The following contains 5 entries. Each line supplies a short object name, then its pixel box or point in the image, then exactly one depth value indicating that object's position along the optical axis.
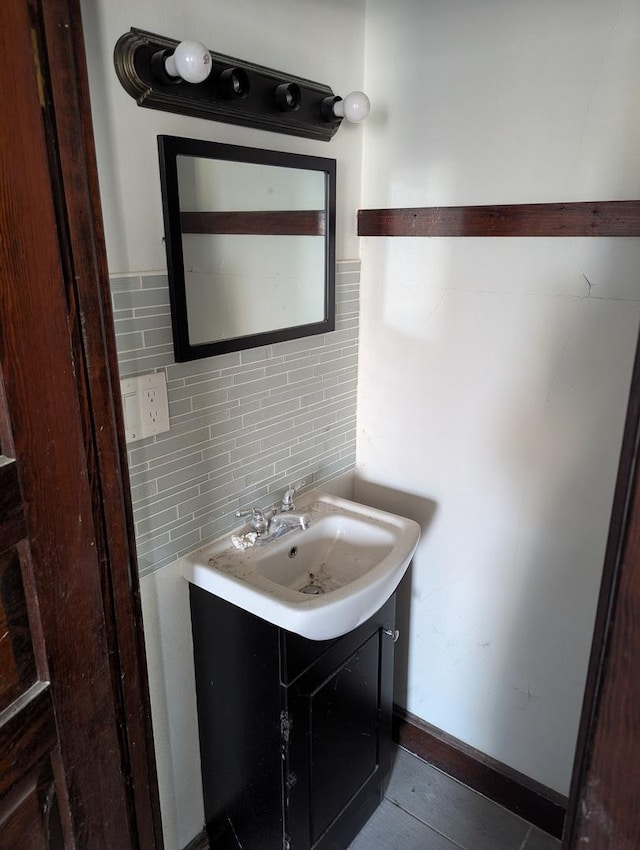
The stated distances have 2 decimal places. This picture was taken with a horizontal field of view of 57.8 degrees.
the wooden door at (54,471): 0.75
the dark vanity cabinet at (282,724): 1.29
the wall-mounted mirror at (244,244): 1.18
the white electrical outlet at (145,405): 1.14
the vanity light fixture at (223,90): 1.02
